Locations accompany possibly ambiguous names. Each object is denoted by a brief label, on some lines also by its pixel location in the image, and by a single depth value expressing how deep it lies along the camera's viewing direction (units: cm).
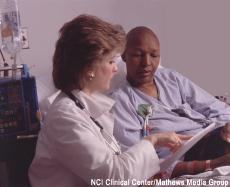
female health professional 117
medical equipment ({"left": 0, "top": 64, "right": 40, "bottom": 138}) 177
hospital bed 138
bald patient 180
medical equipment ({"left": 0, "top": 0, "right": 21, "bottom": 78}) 213
